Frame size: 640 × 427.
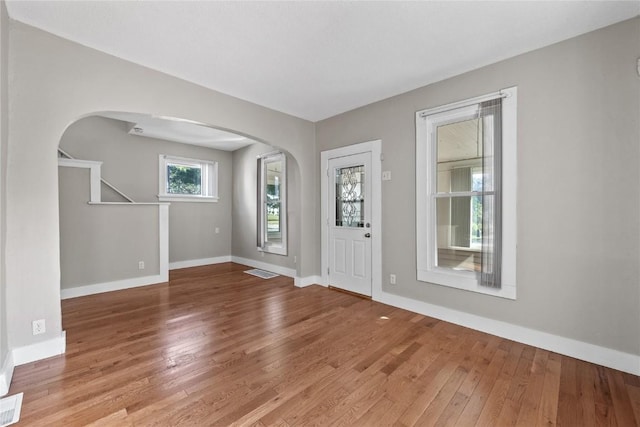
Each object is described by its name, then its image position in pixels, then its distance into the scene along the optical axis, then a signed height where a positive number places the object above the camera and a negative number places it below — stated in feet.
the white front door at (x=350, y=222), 13.08 -0.57
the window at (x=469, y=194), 8.88 +0.56
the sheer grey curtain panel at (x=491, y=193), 9.02 +0.55
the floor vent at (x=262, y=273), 17.11 -4.00
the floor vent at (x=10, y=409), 5.32 -3.97
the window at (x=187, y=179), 19.07 +2.34
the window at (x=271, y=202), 18.46 +0.62
